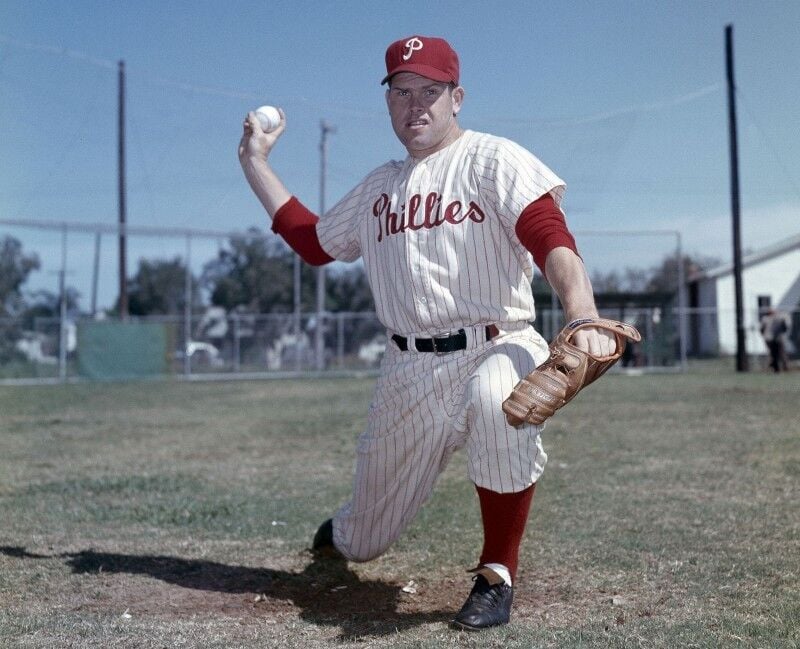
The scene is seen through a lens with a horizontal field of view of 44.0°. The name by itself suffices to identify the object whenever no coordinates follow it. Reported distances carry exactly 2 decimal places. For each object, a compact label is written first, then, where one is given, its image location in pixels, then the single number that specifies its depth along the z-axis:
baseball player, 3.06
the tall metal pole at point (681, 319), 23.72
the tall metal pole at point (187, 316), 22.28
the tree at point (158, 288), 23.83
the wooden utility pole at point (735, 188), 23.81
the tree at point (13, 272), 20.55
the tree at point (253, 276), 23.64
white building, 39.72
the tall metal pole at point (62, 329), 20.86
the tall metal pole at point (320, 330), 23.92
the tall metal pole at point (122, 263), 24.55
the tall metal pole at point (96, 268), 21.89
